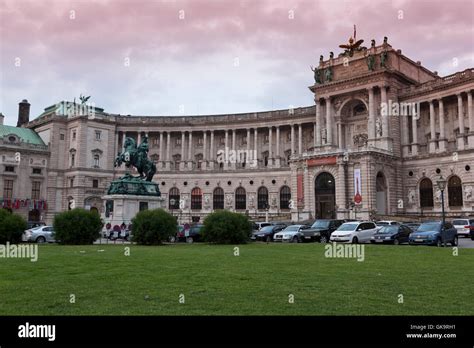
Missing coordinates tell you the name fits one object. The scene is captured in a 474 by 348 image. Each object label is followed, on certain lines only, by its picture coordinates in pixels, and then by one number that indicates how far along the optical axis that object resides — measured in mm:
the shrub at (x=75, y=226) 31594
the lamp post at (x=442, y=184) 32412
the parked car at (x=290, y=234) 38869
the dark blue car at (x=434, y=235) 31625
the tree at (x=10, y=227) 30484
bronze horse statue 41688
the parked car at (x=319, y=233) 38594
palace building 63312
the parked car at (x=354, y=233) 34500
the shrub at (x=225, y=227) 32562
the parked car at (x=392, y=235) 34438
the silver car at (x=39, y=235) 38469
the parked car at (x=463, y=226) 44747
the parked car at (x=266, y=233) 41719
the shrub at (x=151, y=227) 31469
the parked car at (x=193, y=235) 37812
